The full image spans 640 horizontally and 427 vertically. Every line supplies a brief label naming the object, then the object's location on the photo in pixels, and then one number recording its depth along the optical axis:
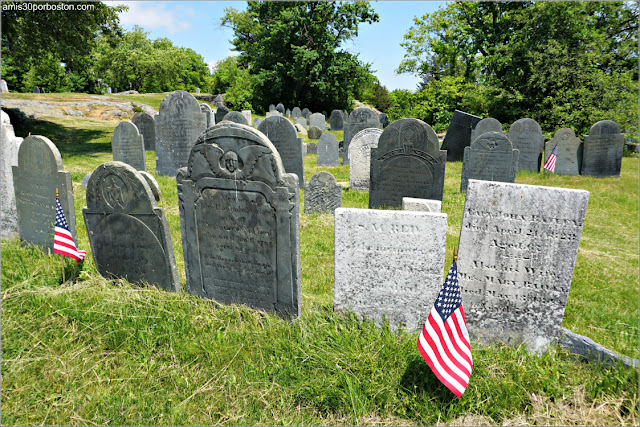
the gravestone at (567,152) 12.82
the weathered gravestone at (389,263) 3.57
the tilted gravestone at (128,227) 4.25
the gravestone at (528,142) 13.02
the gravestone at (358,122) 14.34
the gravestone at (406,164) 7.48
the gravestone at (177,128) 10.33
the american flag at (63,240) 4.45
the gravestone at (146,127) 16.09
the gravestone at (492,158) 9.17
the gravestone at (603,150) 12.16
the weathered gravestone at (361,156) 9.75
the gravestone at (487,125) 14.31
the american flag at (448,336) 2.93
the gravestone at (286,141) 10.07
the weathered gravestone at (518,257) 3.34
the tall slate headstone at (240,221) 3.80
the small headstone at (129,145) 10.55
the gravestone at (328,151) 14.17
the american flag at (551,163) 11.51
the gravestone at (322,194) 7.63
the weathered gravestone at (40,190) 5.05
